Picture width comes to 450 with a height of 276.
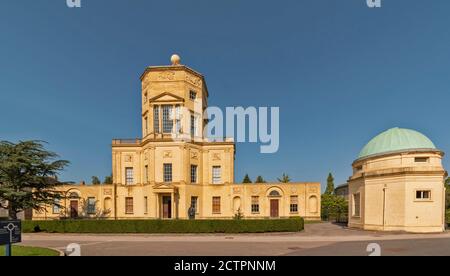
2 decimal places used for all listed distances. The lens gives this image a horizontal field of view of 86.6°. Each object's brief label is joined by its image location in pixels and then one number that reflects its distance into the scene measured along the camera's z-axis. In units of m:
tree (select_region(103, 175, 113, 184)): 63.11
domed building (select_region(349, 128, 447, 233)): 20.52
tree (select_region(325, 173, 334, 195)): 71.56
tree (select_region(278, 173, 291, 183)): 48.27
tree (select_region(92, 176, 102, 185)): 70.57
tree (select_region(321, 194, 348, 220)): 37.94
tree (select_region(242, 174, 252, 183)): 67.37
